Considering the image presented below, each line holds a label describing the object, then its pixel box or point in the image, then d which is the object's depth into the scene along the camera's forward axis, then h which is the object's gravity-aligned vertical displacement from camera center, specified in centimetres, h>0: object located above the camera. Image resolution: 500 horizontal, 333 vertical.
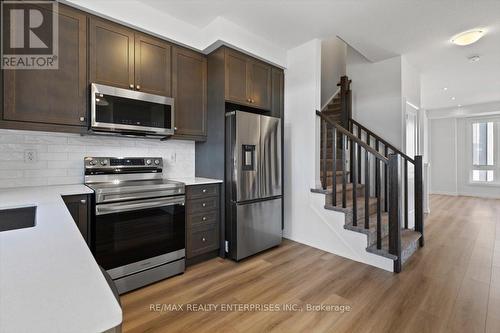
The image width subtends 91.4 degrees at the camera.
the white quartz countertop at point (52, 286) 44 -27
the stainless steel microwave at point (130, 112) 215 +53
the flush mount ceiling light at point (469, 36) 289 +155
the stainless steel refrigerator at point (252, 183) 268 -19
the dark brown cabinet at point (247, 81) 283 +107
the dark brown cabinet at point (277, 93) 336 +103
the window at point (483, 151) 685 +40
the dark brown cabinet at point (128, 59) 221 +106
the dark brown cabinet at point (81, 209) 184 -32
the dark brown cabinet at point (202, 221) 253 -59
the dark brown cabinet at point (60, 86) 188 +67
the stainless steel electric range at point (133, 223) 197 -49
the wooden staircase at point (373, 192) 246 -33
